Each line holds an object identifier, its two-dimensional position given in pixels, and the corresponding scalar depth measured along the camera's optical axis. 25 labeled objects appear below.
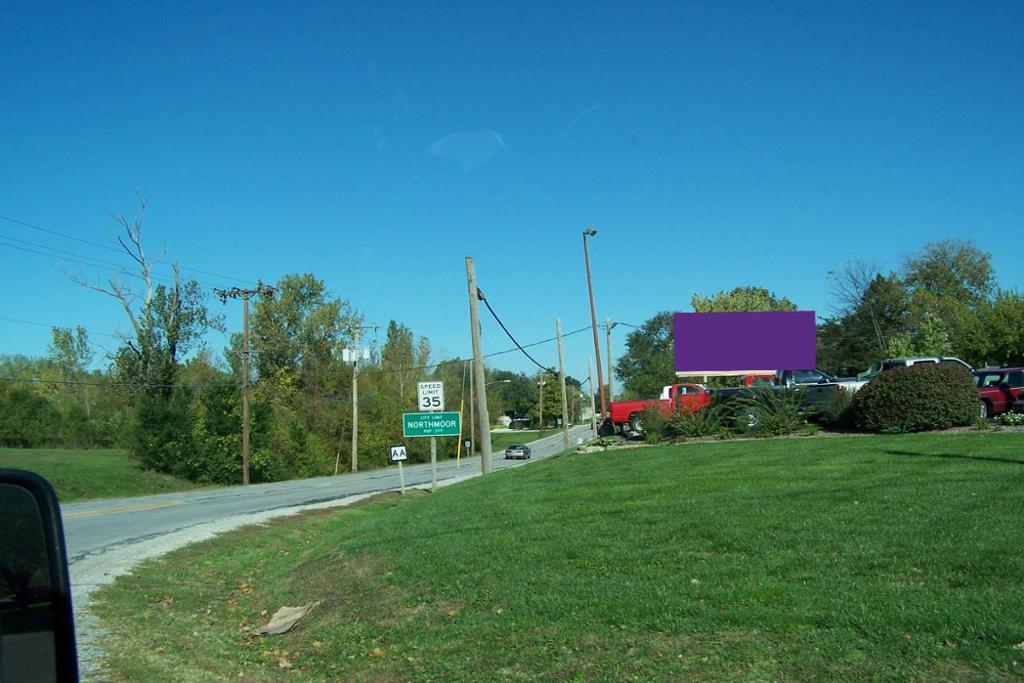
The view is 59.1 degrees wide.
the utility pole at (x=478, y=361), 28.72
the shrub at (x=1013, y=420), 19.97
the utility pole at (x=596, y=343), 42.88
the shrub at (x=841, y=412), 23.22
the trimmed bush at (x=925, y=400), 20.59
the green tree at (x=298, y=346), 75.44
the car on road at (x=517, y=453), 64.17
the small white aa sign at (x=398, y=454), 26.69
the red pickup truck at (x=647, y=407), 25.78
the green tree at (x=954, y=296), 44.55
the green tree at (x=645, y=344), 104.44
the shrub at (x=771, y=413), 23.44
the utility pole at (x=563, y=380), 46.09
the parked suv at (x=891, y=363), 25.72
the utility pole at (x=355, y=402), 55.97
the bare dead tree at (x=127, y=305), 51.53
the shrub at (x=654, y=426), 25.36
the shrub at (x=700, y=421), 24.66
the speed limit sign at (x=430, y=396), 25.23
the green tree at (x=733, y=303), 66.81
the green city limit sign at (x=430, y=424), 25.30
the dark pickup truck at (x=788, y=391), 23.97
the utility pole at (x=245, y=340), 44.66
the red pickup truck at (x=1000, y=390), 23.66
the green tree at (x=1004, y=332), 41.44
